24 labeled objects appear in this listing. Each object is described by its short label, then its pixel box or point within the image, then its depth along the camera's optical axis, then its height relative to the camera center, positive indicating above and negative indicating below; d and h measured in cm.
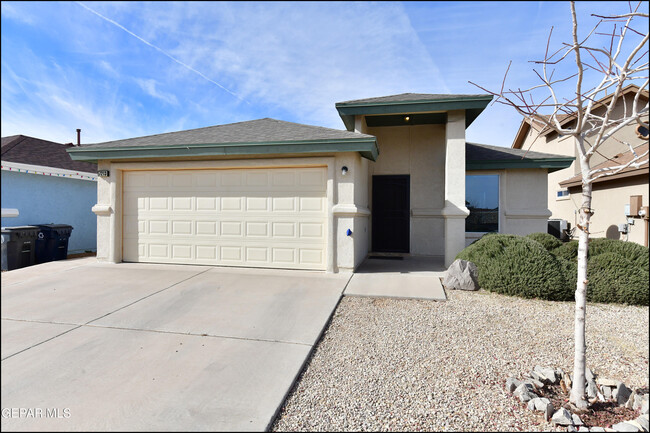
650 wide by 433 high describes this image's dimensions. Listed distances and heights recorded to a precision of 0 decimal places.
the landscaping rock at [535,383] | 291 -150
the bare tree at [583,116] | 256 +82
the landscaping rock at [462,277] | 614 -116
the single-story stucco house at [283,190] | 751 +62
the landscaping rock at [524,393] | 273 -150
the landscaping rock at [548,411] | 252 -151
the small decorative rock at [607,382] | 284 -145
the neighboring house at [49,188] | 981 +79
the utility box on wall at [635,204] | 945 +36
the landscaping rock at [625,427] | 232 -150
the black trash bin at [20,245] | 832 -85
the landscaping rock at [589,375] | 286 -141
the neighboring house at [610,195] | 962 +77
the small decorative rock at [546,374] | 302 -148
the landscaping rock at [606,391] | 278 -150
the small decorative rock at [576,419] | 244 -153
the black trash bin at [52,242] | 926 -86
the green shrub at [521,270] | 548 -95
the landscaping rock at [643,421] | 232 -147
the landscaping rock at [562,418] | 244 -151
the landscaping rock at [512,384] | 287 -149
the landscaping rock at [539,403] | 259 -150
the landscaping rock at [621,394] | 271 -148
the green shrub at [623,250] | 546 -58
